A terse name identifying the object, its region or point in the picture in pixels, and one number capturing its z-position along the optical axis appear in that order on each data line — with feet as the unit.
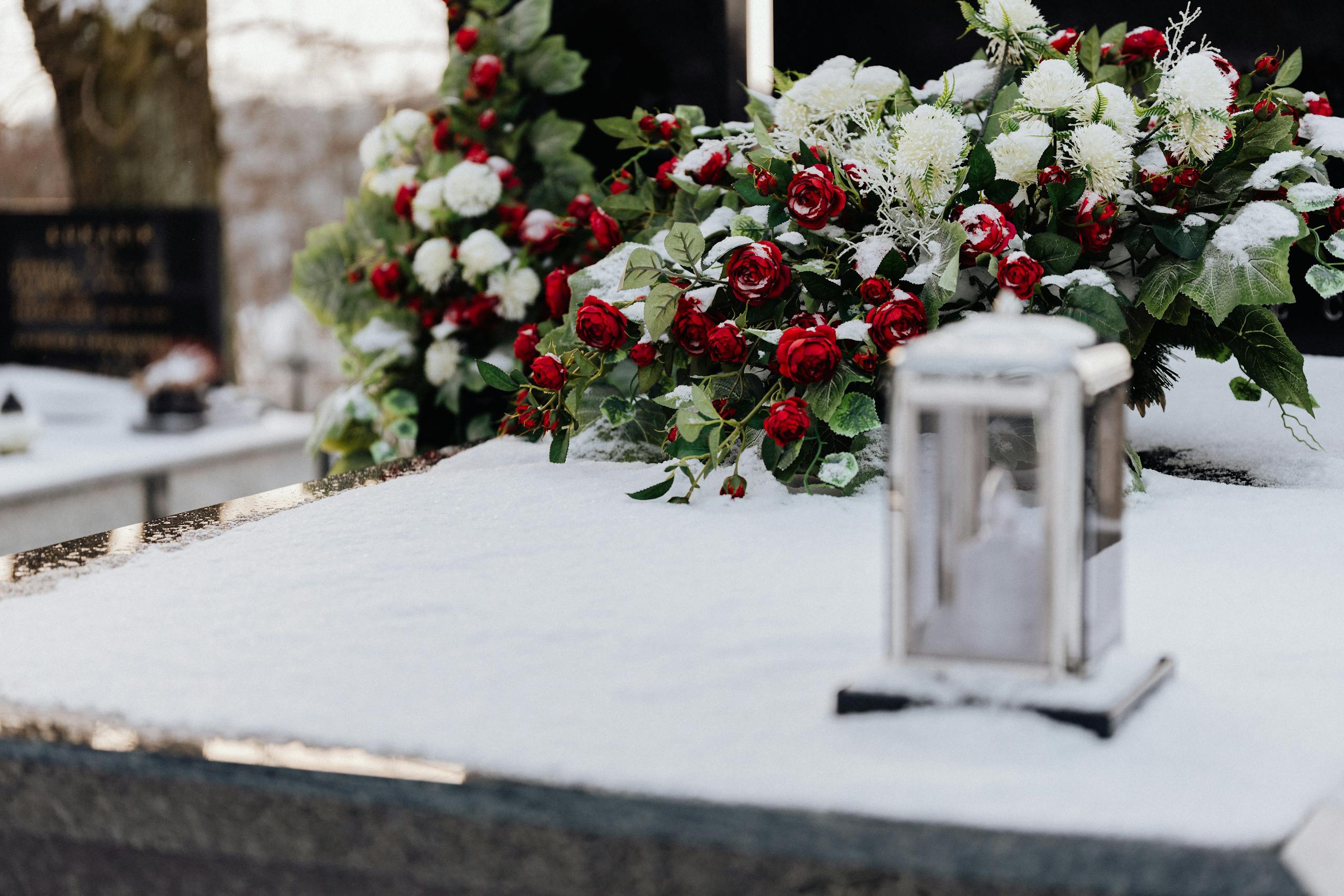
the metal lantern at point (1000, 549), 7.84
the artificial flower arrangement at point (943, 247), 10.00
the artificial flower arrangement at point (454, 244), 12.70
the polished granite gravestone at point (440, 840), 7.11
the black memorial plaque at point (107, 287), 24.46
